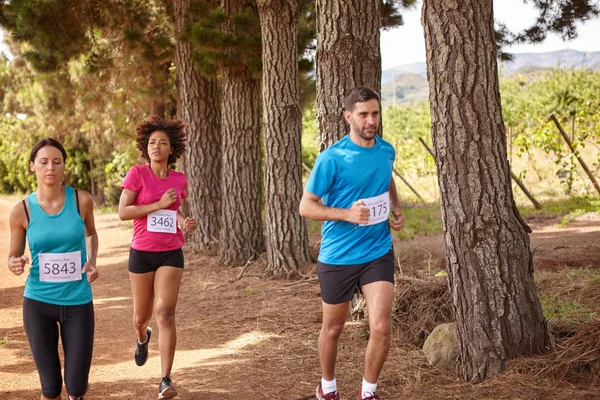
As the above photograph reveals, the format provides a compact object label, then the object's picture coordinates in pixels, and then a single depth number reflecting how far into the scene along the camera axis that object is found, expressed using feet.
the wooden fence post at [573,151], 43.25
